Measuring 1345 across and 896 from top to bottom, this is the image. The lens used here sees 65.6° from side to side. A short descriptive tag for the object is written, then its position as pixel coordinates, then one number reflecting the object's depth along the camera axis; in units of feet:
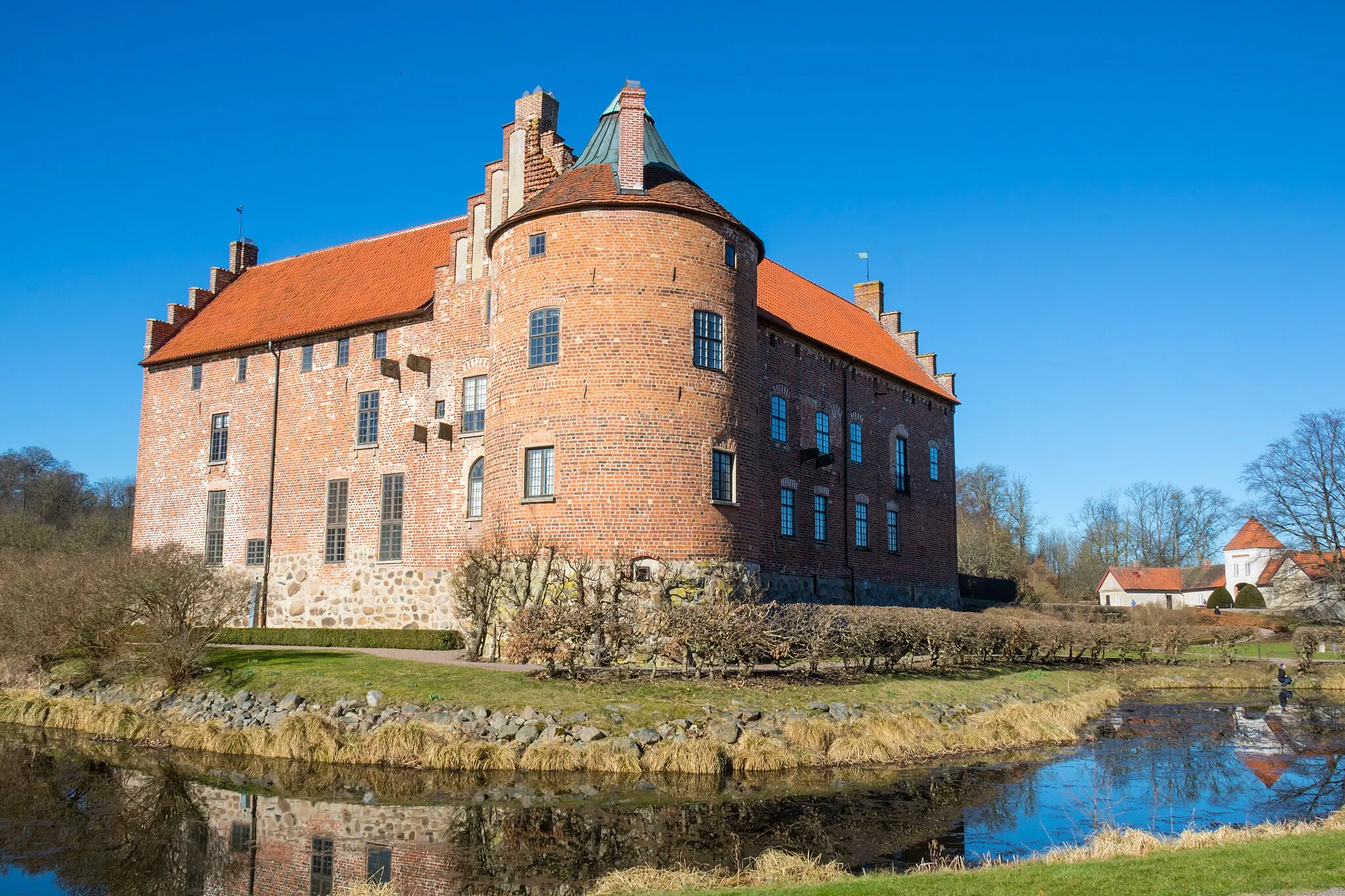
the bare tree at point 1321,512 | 149.18
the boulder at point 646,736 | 51.24
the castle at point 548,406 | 71.97
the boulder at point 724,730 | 52.29
